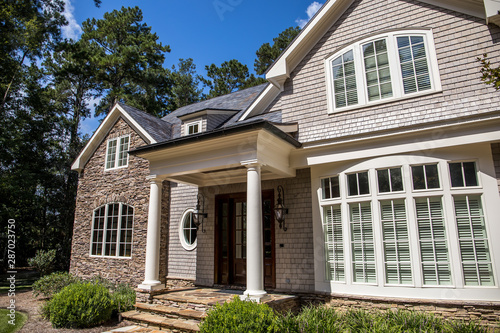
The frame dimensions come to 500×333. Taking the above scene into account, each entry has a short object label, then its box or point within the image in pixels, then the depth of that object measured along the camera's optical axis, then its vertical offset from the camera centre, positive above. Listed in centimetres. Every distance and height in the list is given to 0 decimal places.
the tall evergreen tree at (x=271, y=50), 2622 +1521
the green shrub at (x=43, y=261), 1392 -108
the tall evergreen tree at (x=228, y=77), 2869 +1398
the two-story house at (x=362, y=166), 590 +143
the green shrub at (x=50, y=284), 1058 -160
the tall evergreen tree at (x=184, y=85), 2836 +1353
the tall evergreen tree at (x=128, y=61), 2459 +1355
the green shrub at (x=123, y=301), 788 -166
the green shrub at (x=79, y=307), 704 -161
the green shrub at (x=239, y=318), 476 -132
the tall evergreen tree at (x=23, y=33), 1552 +1089
